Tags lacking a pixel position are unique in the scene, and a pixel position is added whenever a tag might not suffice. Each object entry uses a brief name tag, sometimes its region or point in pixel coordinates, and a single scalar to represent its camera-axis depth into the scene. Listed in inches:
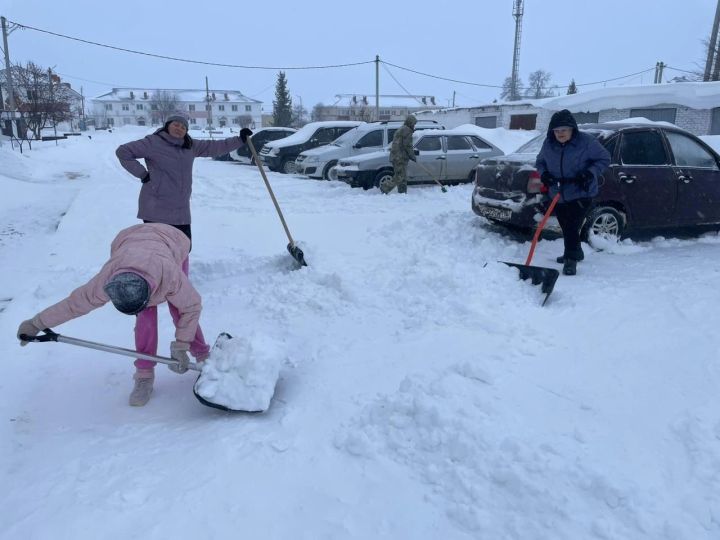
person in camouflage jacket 386.6
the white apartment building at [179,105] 3853.3
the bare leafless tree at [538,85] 2379.2
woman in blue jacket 187.0
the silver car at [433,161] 428.8
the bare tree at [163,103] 3314.5
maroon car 217.3
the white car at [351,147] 501.4
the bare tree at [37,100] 1359.9
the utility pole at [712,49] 863.4
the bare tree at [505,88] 2364.5
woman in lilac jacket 166.6
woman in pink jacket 98.9
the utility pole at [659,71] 1397.6
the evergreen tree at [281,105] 1905.8
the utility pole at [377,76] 1241.9
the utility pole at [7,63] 1115.9
